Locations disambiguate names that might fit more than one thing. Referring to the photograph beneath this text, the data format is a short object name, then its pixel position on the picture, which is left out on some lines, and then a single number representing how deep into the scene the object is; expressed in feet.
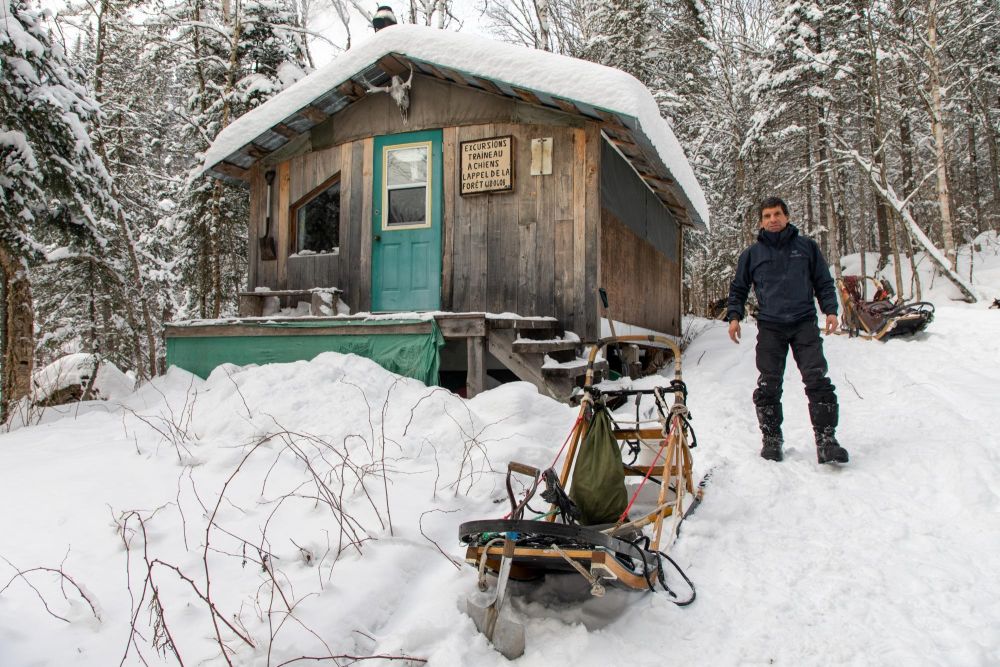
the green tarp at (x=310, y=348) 20.68
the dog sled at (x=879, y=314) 31.68
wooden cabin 22.68
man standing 14.46
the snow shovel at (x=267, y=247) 30.53
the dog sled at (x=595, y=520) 7.02
